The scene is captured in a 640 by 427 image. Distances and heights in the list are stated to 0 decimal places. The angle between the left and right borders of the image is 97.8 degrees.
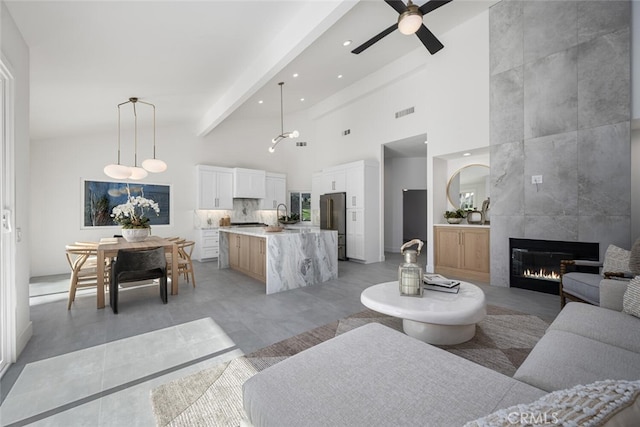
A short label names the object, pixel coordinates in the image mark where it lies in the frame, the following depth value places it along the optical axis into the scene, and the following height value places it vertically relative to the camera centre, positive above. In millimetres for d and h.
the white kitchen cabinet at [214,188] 7094 +701
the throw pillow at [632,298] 1833 -578
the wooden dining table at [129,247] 3455 -466
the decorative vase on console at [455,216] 5336 -56
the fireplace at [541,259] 3744 -685
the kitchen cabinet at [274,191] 8375 +711
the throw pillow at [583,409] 529 -396
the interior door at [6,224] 2146 -66
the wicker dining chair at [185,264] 4375 -791
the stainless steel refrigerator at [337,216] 6922 -59
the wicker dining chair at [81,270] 3516 -741
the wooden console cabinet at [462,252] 4719 -684
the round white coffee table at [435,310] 2068 -735
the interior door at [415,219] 10594 -218
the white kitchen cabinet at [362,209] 6527 +110
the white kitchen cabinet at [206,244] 6969 -758
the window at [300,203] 8961 +349
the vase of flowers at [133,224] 4059 -138
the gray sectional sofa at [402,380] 869 -619
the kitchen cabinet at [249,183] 7617 +867
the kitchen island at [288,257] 4133 -696
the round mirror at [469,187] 5344 +519
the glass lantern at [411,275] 2388 -540
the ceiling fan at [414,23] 2732 +2304
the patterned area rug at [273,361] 1631 -1143
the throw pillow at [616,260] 2637 -467
